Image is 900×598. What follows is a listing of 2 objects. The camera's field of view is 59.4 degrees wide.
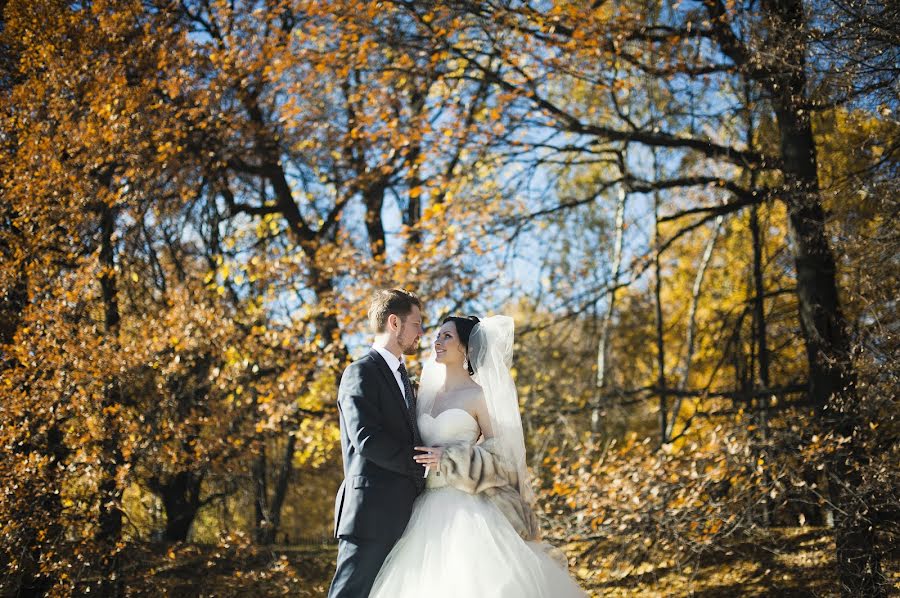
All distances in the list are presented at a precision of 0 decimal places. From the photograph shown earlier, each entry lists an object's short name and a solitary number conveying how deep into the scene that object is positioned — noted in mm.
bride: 3791
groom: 3887
